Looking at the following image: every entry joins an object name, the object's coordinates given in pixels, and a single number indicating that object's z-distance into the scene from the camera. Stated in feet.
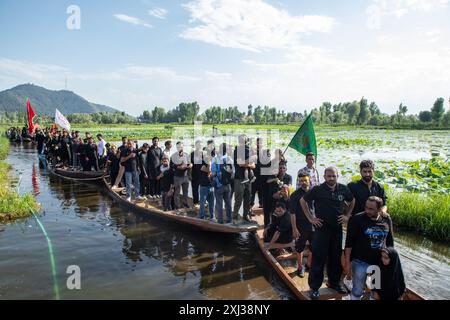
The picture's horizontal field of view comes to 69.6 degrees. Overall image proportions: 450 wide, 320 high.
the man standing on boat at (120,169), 34.96
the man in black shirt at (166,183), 31.12
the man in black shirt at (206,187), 27.20
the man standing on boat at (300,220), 18.10
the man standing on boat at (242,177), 25.84
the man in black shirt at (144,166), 35.02
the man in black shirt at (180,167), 29.48
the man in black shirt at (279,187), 21.29
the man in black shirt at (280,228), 21.34
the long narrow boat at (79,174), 49.07
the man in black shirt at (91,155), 50.78
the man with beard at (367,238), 13.37
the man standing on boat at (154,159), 33.83
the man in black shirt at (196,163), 28.96
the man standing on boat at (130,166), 34.48
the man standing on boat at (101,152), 50.39
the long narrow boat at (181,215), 25.15
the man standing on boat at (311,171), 21.63
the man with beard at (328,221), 15.66
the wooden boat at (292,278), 16.47
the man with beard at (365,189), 16.56
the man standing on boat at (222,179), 25.32
